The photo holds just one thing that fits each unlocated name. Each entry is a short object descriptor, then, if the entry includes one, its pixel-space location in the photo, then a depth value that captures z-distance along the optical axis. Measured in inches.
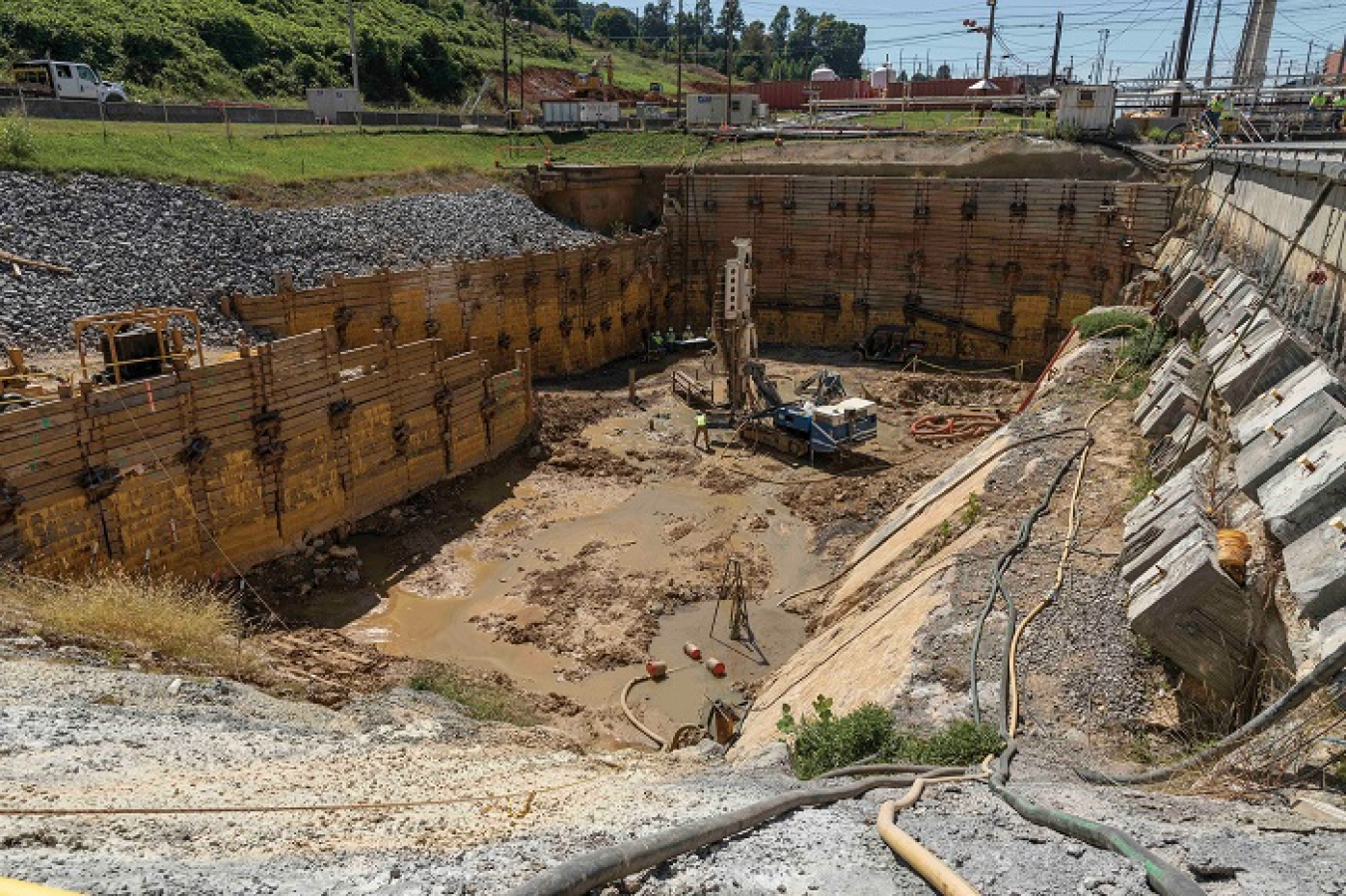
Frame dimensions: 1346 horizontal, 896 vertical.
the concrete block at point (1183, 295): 589.3
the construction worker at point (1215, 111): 1102.9
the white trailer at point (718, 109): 1673.2
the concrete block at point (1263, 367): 333.7
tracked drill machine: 759.7
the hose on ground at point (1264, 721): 196.9
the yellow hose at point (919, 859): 145.5
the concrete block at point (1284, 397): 280.2
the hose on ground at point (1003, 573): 266.5
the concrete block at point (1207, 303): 500.7
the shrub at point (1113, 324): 661.9
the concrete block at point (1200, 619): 243.6
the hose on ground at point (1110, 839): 139.0
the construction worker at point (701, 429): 822.8
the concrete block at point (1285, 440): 261.4
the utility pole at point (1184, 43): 1486.2
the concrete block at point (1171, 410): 402.6
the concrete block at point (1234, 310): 428.8
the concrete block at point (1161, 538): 279.9
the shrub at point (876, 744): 237.3
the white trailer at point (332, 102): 1411.4
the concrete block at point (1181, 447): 357.7
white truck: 1149.7
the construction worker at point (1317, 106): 975.0
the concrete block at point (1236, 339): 373.8
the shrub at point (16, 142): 770.2
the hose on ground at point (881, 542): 529.7
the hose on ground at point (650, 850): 141.7
